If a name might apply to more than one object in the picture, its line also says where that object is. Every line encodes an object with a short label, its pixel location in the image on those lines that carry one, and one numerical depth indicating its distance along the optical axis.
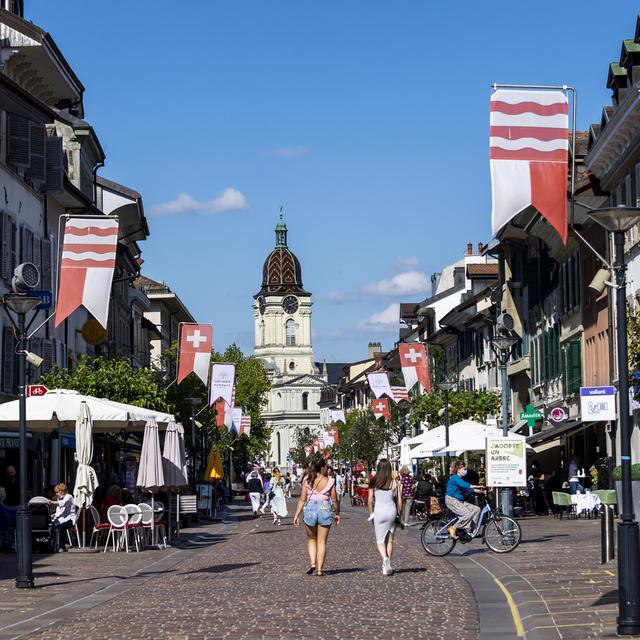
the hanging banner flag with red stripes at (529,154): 20.00
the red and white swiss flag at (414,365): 51.84
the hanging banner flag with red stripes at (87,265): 26.39
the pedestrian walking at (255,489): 54.44
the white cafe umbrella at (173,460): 34.09
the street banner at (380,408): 69.00
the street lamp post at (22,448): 20.70
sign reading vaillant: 28.86
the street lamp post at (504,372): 31.99
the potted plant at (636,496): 20.97
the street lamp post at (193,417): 52.66
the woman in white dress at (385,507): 21.58
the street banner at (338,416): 104.62
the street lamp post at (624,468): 13.55
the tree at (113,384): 43.56
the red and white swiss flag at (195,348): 44.34
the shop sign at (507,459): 30.41
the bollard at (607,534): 21.33
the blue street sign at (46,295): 28.37
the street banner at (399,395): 61.19
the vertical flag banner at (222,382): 51.41
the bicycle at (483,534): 25.52
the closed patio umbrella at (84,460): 28.50
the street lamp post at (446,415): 42.66
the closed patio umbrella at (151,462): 31.17
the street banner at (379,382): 60.78
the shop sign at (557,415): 46.03
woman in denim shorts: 21.48
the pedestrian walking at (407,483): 51.74
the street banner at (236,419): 65.90
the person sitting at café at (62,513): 29.41
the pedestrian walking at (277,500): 47.62
